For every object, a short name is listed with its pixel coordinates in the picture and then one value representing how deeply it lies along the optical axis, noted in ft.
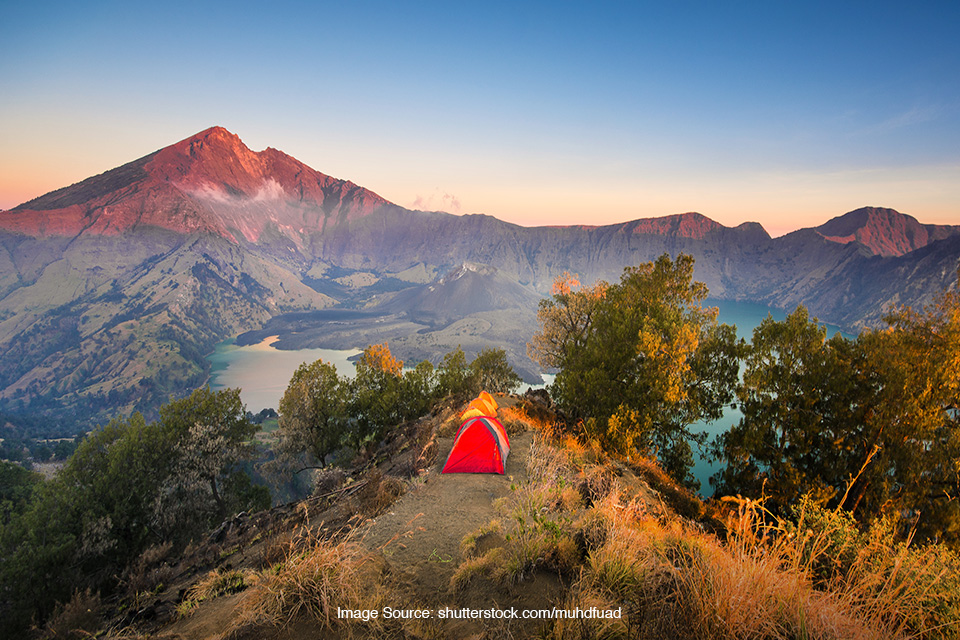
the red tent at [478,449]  38.50
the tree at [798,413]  48.96
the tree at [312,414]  86.58
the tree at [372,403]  93.25
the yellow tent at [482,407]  46.16
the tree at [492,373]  103.53
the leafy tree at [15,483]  121.70
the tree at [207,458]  68.33
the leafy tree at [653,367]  49.44
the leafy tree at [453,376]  101.65
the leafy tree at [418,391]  95.81
